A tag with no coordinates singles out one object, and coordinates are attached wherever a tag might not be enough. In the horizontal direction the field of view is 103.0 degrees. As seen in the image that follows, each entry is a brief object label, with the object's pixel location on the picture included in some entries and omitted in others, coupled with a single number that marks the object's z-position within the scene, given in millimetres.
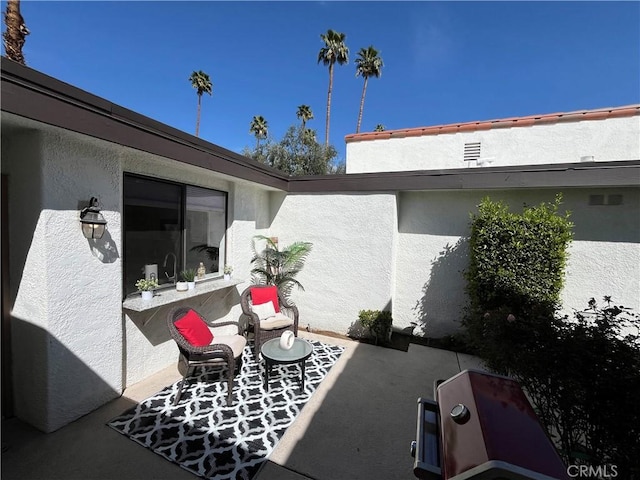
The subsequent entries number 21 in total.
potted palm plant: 6375
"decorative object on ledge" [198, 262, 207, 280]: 5148
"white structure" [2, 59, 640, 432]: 2881
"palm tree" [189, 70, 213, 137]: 19812
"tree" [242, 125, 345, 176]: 16062
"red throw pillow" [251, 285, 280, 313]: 5355
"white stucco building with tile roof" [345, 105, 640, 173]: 5984
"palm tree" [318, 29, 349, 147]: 16203
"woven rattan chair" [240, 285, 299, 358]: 4605
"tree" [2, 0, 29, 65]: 3750
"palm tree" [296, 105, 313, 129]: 19617
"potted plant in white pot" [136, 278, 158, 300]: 3930
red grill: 1183
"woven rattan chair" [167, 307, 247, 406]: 3609
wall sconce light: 3086
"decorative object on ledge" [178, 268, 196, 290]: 4637
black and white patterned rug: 2734
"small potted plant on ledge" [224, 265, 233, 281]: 5525
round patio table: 3744
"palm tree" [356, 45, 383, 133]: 16328
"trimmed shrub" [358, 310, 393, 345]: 5660
